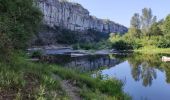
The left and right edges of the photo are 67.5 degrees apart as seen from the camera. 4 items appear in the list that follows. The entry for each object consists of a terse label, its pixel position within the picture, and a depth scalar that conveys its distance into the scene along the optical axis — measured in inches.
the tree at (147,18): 1898.9
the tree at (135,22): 1912.6
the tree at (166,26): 1559.2
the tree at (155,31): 1732.9
